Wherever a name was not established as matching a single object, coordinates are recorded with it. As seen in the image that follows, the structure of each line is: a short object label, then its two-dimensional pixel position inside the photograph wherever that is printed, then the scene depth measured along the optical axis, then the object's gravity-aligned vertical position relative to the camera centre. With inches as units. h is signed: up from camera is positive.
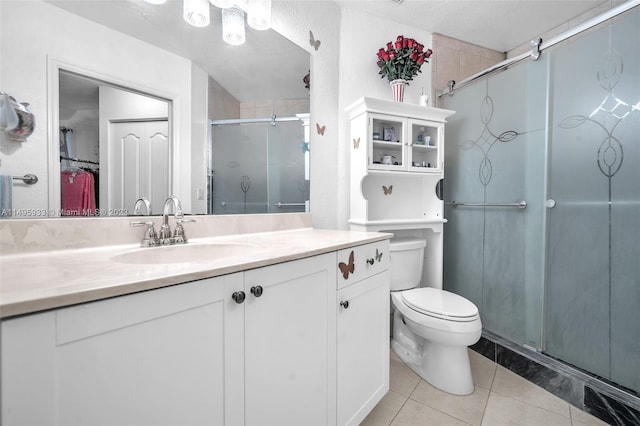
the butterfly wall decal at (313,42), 69.8 +40.2
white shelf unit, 70.2 +11.9
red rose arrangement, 74.3 +38.7
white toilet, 56.8 -23.4
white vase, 75.2 +30.9
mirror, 35.1 +20.4
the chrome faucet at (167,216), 43.6 -1.2
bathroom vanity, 18.6 -11.0
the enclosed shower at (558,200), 53.5 +2.1
